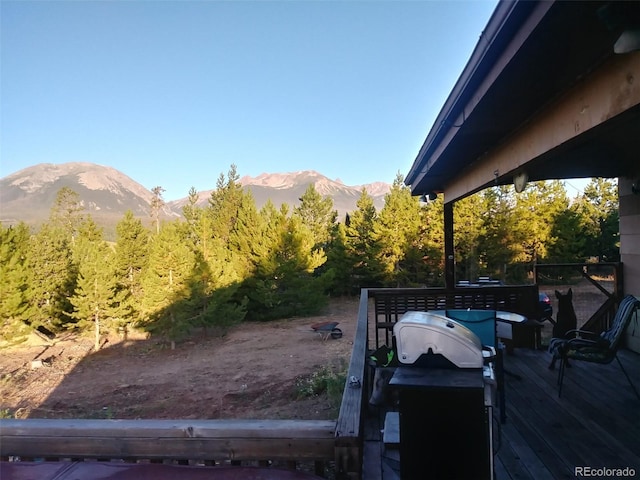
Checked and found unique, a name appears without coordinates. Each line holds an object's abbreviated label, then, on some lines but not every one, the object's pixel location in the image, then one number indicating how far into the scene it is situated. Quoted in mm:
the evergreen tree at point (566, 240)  16938
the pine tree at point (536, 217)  16828
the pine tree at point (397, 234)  18562
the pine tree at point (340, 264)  20391
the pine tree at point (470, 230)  17312
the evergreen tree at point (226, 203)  20719
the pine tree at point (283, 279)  17375
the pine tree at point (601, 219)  18094
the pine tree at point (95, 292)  13945
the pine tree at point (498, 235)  17141
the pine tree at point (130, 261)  15266
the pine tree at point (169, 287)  13797
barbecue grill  1598
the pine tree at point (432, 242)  18000
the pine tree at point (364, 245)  18938
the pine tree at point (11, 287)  13016
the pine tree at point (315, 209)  27516
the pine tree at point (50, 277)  15539
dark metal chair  3316
